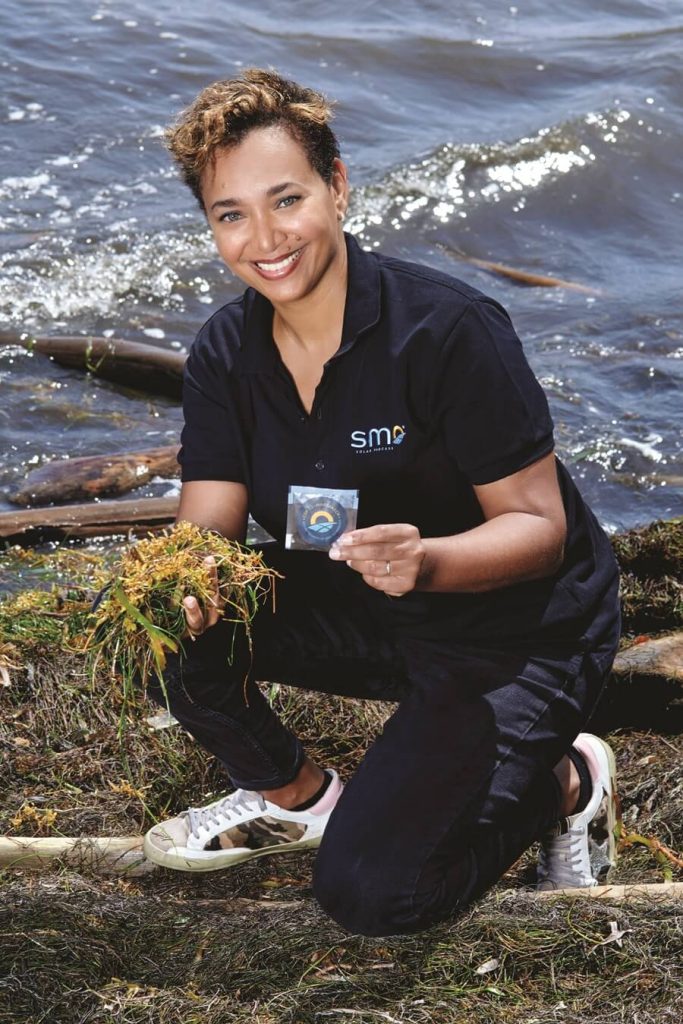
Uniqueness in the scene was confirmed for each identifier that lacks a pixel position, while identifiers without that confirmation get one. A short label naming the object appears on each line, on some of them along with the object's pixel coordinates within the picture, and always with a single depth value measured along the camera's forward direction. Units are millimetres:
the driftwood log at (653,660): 4215
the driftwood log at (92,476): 6164
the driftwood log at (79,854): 3697
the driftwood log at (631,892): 3363
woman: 3271
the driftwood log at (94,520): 5750
